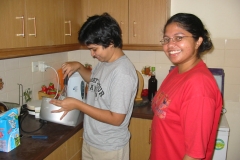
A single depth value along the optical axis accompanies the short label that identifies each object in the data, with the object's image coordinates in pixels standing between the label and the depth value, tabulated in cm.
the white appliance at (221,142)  168
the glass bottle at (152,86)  202
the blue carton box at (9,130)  105
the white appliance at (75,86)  173
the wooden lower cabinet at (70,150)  125
